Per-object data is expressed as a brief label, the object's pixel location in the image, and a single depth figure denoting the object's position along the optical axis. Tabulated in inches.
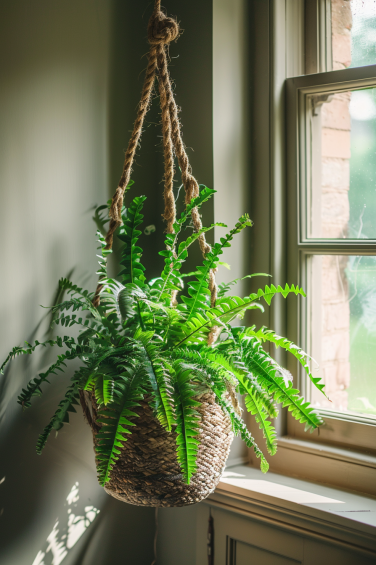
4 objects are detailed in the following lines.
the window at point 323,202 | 52.2
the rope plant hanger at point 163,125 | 42.3
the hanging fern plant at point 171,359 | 34.0
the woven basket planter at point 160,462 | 36.8
